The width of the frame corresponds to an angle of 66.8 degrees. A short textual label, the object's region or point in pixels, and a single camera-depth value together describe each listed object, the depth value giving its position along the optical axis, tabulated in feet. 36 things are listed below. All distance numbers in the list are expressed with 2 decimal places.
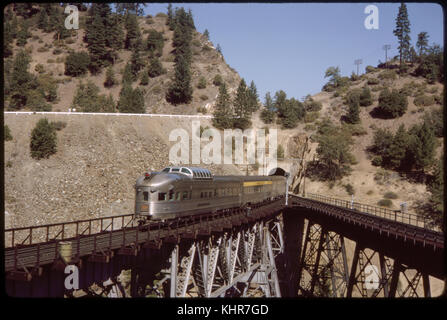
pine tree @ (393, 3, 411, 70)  344.90
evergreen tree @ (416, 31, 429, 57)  414.82
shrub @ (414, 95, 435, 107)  304.71
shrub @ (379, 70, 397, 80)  384.43
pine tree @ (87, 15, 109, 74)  357.82
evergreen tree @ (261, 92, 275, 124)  322.14
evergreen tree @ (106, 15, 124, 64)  378.53
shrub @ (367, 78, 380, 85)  390.62
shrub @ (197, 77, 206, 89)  345.16
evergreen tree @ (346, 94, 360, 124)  314.80
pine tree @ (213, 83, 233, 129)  270.67
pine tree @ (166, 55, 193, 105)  318.24
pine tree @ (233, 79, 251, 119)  292.08
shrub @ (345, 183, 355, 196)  223.73
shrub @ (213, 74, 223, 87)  349.20
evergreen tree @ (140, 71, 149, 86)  348.92
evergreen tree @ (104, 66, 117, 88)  341.62
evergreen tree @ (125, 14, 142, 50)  409.49
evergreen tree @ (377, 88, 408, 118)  304.71
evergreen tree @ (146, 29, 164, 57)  398.72
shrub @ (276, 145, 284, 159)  265.75
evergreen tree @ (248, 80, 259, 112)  314.39
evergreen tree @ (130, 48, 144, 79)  367.04
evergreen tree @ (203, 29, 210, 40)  430.53
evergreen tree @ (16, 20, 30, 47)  371.56
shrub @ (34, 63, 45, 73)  334.85
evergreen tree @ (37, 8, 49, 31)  411.89
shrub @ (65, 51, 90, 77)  339.77
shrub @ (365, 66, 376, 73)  461.86
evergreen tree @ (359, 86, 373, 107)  338.11
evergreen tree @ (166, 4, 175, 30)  459.32
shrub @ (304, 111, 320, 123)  344.28
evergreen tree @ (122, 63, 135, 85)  318.39
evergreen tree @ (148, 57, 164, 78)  358.64
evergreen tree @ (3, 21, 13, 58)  321.91
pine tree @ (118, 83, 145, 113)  262.06
